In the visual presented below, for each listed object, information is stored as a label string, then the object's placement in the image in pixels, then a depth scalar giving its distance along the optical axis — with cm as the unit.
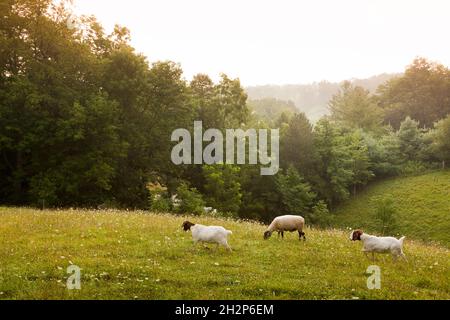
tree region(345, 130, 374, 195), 7675
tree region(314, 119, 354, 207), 7138
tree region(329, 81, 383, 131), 10157
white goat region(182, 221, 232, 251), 1669
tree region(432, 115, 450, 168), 7652
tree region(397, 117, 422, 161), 8194
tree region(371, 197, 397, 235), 4956
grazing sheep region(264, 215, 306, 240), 2014
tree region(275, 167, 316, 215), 6353
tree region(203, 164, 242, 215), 5684
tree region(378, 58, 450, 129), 10600
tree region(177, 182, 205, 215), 4882
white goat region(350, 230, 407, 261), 1580
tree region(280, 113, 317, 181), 7169
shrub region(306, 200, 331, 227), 6181
